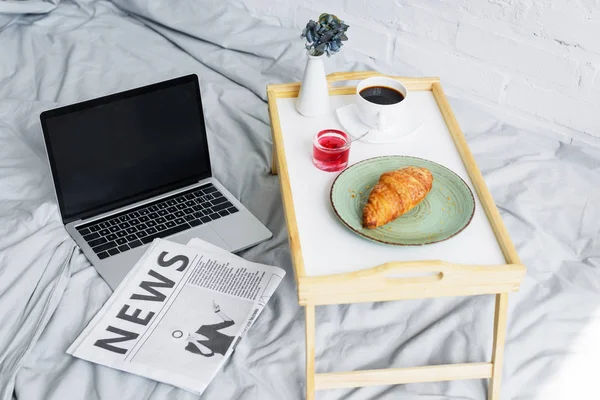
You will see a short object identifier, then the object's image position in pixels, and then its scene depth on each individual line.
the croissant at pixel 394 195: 1.09
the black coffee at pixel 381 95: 1.33
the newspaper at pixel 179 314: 1.18
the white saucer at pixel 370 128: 1.30
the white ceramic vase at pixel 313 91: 1.34
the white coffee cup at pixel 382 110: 1.29
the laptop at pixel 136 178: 1.35
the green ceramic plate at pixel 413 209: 1.10
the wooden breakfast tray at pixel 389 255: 1.03
